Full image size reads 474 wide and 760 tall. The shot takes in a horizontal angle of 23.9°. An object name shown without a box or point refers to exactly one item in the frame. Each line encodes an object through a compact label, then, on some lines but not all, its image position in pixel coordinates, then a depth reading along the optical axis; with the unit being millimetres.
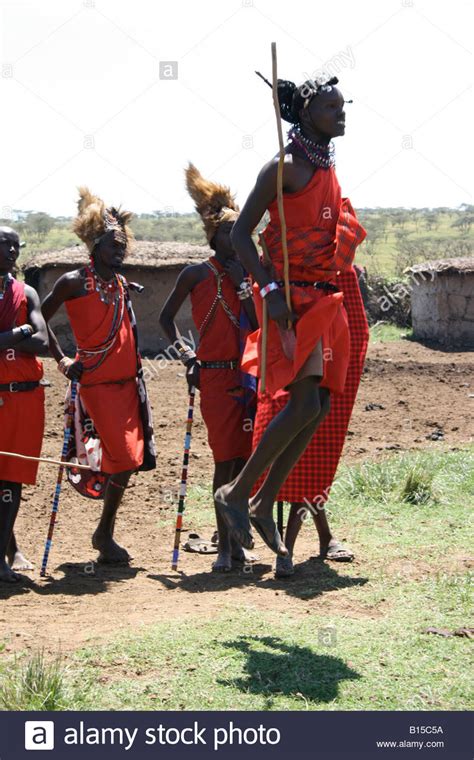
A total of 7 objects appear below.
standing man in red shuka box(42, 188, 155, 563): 6867
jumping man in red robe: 5129
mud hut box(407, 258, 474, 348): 17438
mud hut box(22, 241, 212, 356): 16703
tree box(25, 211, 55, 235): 53775
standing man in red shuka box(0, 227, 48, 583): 6434
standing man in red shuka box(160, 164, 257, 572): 6836
